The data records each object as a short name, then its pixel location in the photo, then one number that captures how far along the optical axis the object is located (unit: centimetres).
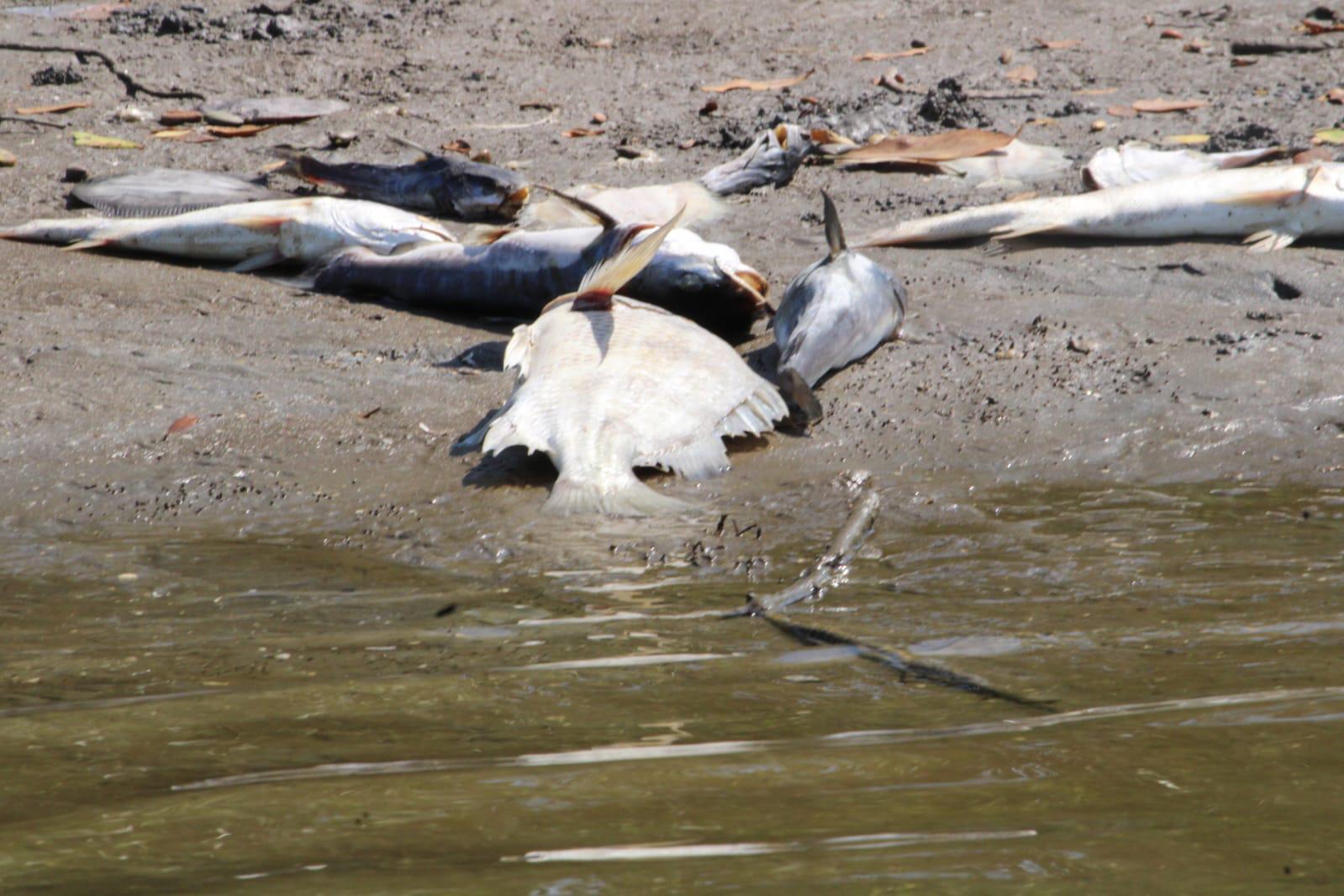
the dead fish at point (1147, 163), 1300
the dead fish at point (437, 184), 1335
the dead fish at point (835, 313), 954
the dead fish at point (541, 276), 1030
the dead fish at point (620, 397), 769
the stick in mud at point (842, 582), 460
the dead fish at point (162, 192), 1298
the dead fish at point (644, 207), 1225
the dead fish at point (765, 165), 1386
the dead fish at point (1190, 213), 1188
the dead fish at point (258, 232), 1237
